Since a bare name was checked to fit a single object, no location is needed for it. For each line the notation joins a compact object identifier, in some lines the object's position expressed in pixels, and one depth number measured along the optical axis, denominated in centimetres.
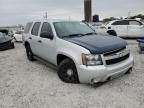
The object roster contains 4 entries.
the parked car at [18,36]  1765
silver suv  417
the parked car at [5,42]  1266
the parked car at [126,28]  1391
